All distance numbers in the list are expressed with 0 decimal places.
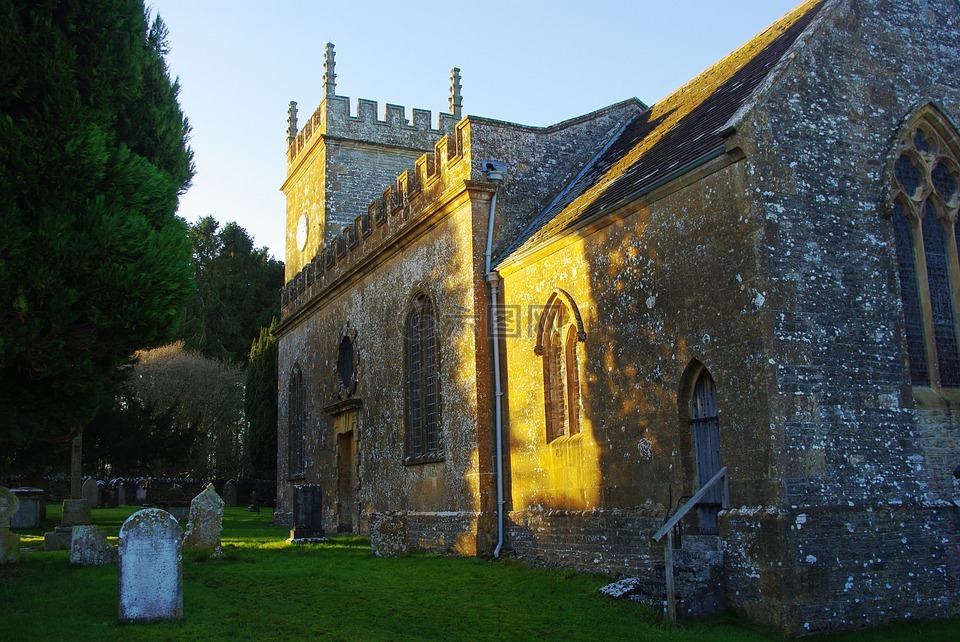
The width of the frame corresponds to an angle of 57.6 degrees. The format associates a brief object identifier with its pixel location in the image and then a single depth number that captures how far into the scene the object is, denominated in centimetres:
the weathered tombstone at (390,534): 1524
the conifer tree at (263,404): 3784
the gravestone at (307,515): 1778
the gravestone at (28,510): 2089
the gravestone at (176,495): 2424
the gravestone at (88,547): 1304
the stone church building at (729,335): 995
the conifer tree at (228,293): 4891
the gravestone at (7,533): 1332
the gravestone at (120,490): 3140
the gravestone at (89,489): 2684
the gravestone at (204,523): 1457
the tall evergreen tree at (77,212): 957
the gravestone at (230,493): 3691
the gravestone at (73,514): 1759
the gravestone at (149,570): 916
